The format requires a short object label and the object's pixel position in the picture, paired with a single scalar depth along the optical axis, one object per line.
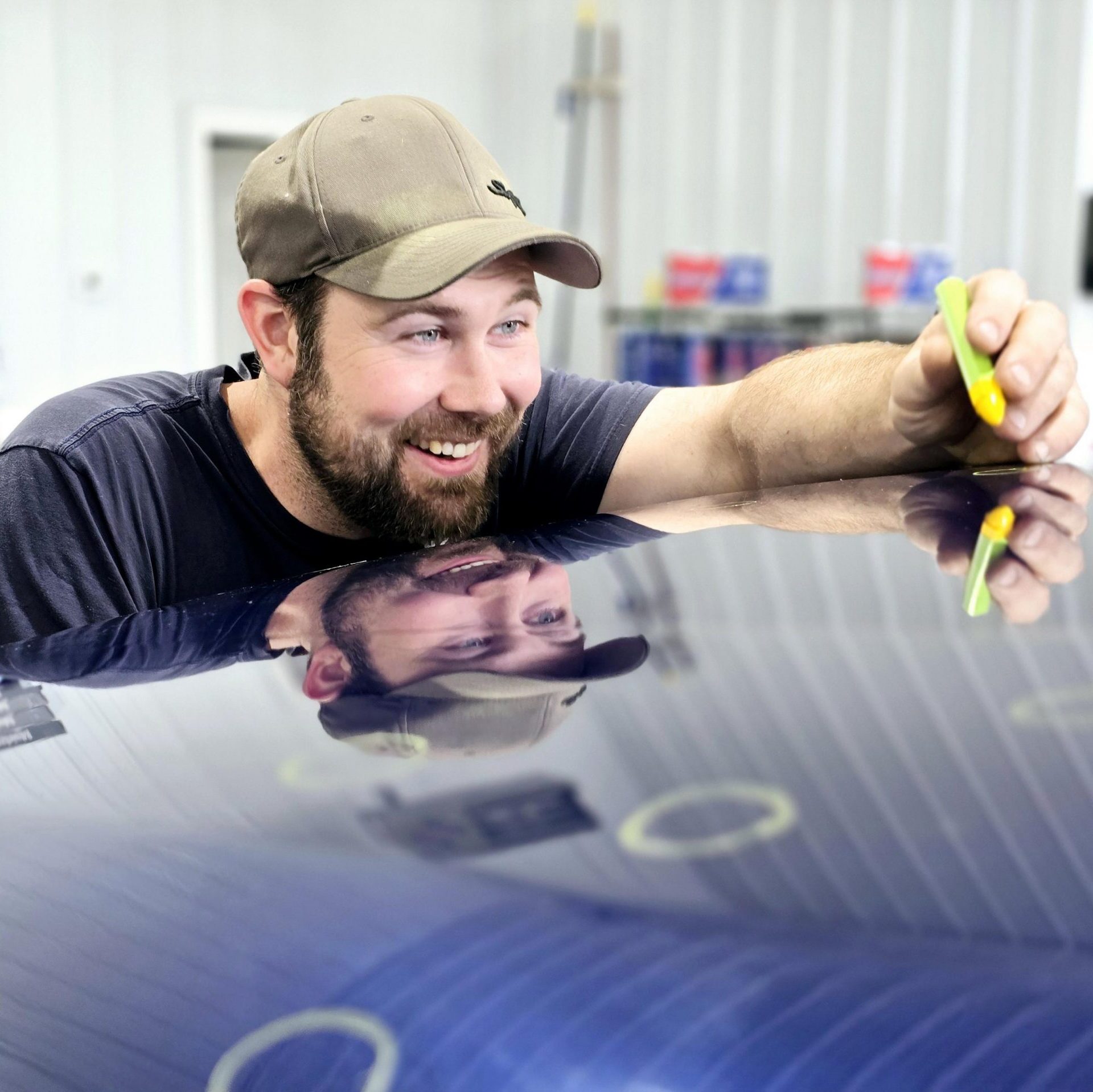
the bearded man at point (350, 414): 1.16
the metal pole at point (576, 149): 6.51
